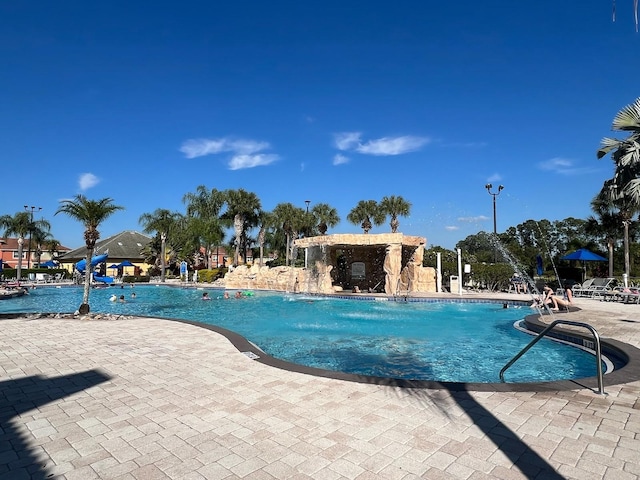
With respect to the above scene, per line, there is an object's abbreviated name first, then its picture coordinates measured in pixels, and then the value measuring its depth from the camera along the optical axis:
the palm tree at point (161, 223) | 40.12
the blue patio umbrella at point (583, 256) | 20.90
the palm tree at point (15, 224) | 39.78
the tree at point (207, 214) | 41.88
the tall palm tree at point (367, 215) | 37.44
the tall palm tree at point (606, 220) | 23.88
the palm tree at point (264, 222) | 41.01
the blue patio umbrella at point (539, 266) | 24.58
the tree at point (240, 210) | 39.44
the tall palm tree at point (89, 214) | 12.16
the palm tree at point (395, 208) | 36.50
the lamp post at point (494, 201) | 27.62
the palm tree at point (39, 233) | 42.29
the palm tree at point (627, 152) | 7.33
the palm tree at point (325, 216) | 41.00
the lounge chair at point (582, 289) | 18.41
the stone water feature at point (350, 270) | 21.62
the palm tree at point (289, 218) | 38.81
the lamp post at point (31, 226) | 41.13
